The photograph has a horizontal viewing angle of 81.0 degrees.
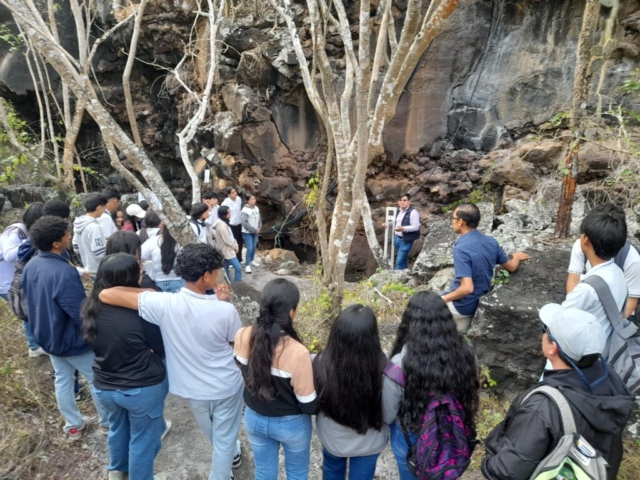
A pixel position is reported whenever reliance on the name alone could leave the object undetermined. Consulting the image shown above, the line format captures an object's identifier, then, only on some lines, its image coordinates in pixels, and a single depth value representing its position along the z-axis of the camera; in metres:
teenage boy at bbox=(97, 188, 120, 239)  4.39
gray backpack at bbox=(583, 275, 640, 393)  2.41
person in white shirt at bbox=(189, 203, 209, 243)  4.97
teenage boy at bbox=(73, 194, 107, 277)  4.19
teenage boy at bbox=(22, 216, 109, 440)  2.79
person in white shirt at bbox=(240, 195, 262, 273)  8.37
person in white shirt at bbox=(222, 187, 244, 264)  8.43
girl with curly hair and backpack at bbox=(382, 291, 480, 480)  1.92
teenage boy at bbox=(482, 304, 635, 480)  1.64
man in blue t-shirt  3.28
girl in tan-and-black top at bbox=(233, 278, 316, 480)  2.04
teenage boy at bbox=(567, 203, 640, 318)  2.70
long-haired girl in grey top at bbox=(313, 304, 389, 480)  2.00
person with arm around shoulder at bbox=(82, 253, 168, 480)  2.39
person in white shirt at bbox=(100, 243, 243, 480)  2.30
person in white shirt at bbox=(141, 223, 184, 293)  4.05
